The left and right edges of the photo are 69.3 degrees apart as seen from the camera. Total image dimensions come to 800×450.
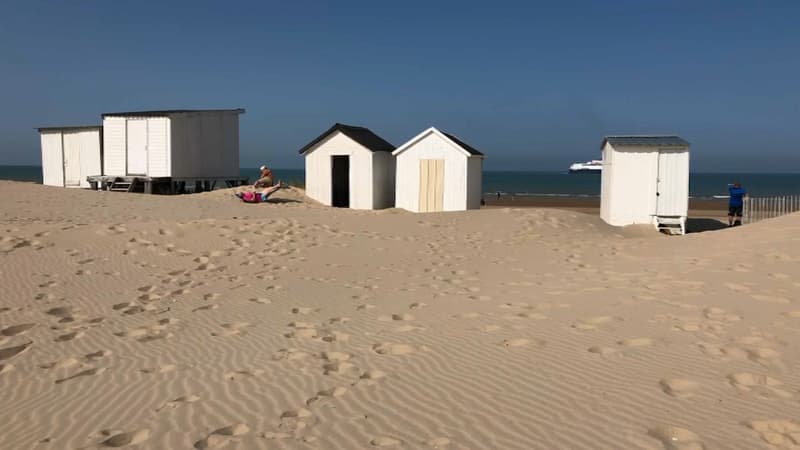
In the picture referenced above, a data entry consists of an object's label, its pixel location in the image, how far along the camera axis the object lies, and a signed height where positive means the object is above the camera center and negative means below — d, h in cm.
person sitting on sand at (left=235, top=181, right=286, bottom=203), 2214 -65
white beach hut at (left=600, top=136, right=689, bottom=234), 1877 +0
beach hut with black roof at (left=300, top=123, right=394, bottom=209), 2281 +53
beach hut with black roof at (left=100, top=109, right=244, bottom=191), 2416 +140
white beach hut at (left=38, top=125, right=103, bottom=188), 2630 +103
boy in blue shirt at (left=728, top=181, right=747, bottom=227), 2112 -67
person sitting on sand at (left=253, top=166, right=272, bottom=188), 2348 -6
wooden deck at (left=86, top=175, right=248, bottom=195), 2498 -29
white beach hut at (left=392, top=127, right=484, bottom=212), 2109 +27
